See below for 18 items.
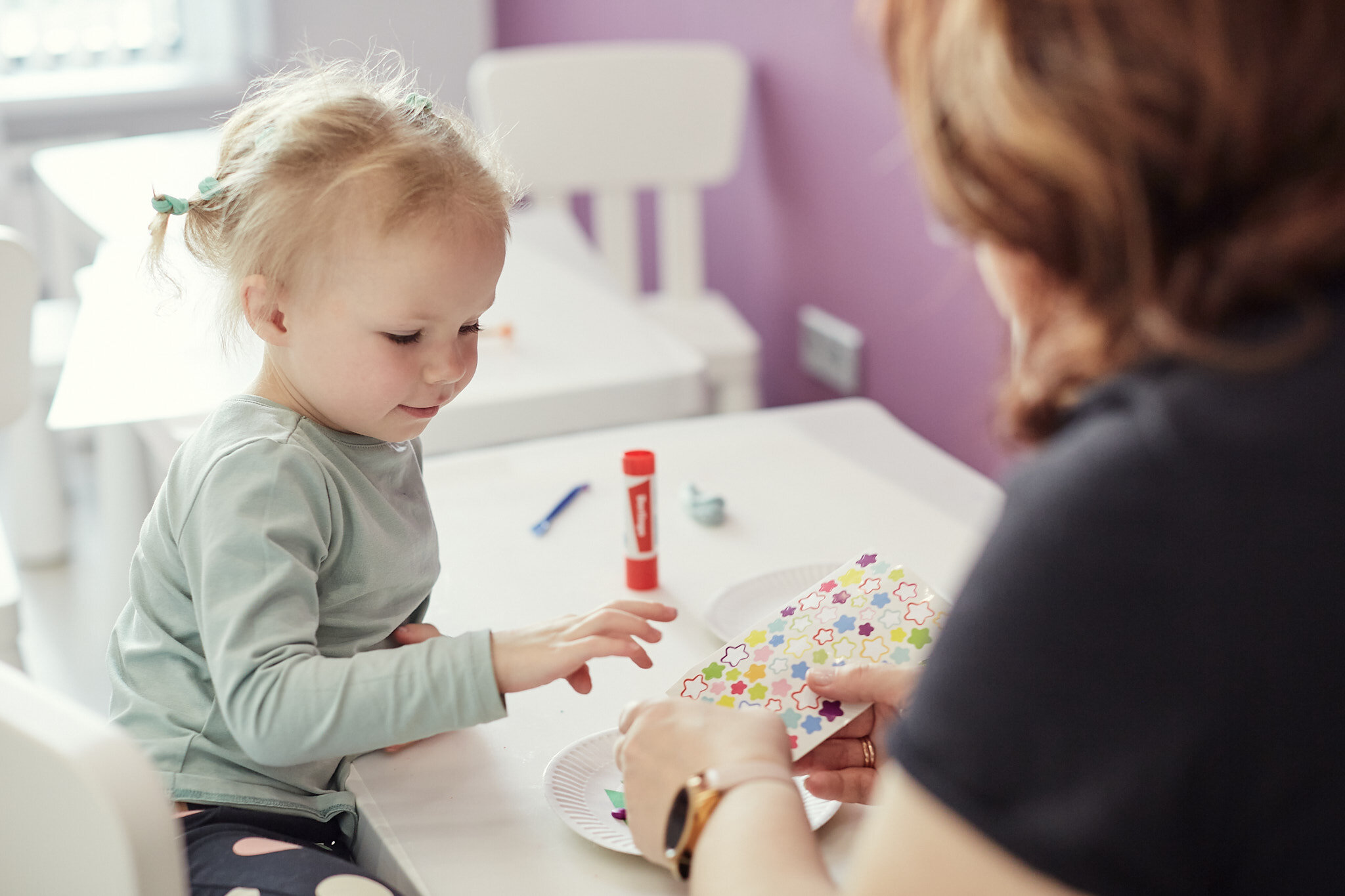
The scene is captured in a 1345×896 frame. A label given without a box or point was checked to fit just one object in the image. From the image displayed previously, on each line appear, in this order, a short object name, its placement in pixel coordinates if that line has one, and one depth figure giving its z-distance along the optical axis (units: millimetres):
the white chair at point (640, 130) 2506
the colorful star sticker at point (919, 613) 992
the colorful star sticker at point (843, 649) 967
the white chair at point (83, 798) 567
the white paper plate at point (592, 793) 877
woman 485
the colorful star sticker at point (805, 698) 922
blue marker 1335
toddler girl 875
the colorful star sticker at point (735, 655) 959
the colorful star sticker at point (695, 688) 937
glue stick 1211
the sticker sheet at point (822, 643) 922
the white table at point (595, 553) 882
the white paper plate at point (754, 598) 1151
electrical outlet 2691
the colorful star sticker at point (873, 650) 968
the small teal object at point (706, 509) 1354
